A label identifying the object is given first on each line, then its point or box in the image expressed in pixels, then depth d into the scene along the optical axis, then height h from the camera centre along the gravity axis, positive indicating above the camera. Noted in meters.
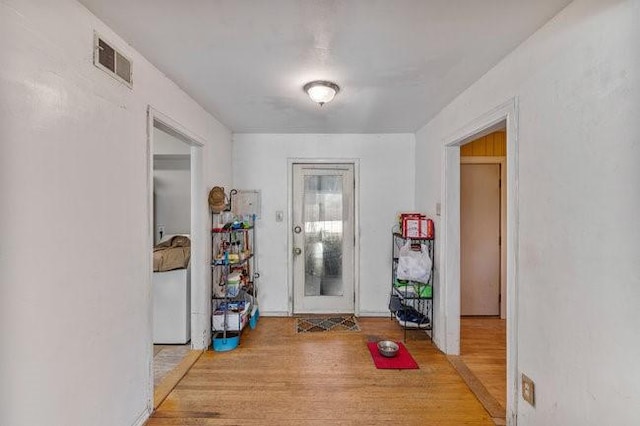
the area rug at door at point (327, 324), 3.58 -1.34
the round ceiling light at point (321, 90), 2.33 +0.93
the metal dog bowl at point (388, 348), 2.88 -1.28
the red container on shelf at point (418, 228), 3.30 -0.16
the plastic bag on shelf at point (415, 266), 3.15 -0.55
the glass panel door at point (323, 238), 4.04 -0.34
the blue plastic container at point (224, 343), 3.06 -1.29
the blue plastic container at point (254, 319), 3.59 -1.25
